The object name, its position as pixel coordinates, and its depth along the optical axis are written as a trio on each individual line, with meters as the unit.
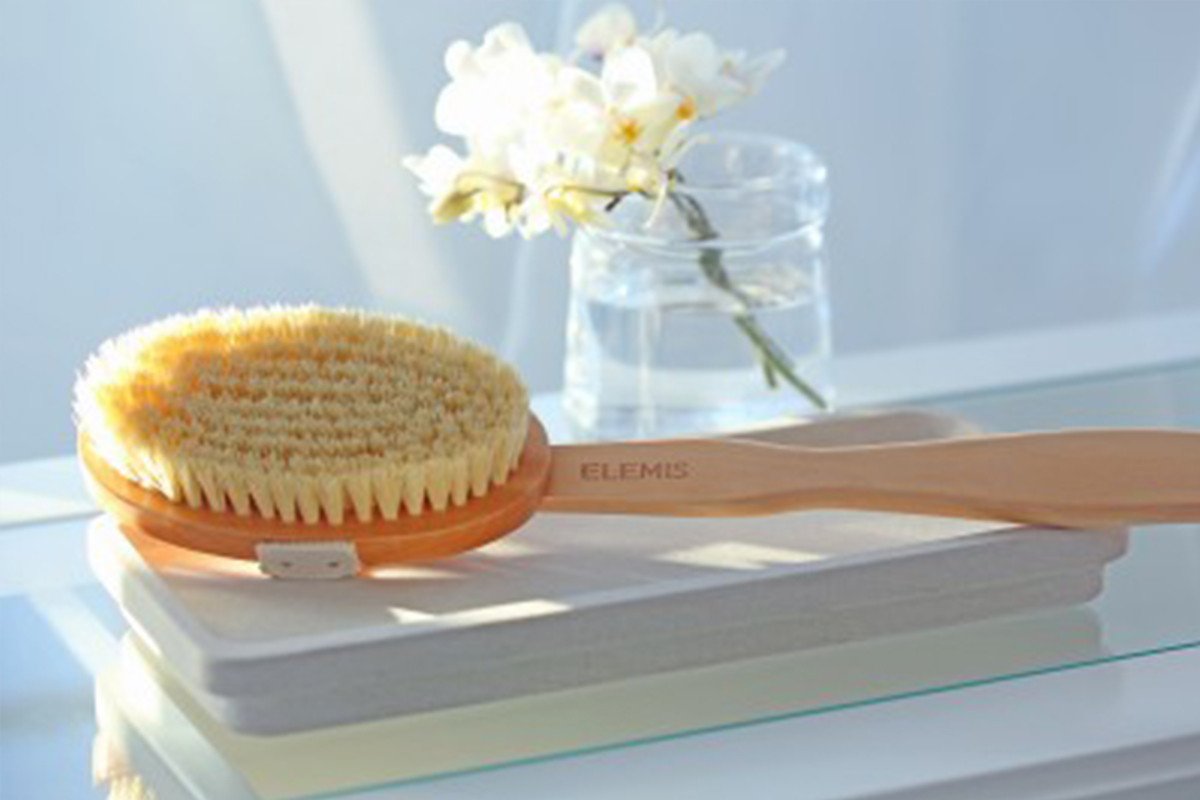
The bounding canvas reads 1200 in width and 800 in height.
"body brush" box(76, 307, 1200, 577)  1.10
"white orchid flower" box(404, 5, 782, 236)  1.24
